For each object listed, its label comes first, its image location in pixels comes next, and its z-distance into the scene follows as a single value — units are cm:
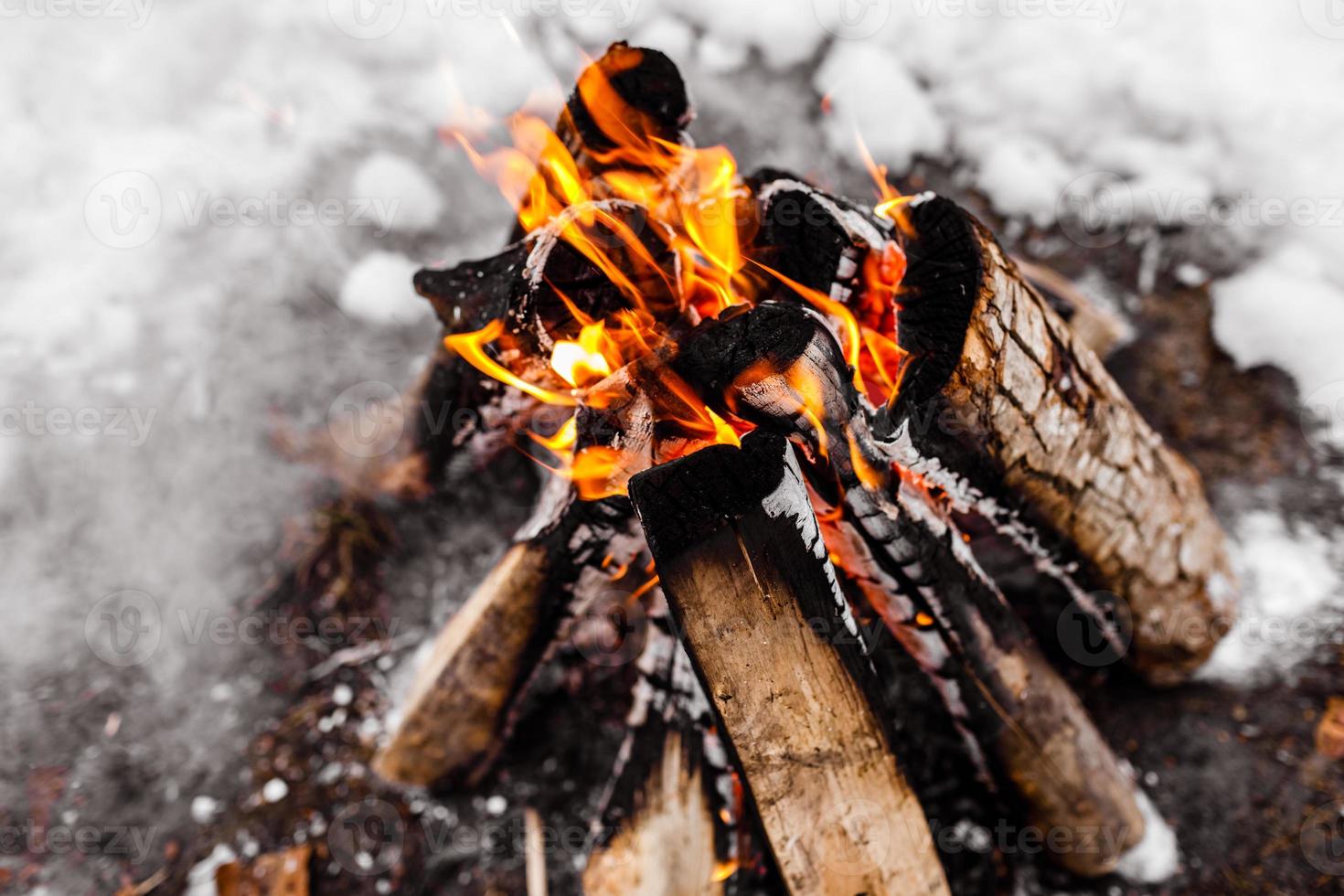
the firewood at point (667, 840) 120
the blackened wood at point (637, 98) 122
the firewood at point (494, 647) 121
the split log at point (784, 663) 109
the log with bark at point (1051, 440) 111
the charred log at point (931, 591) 111
